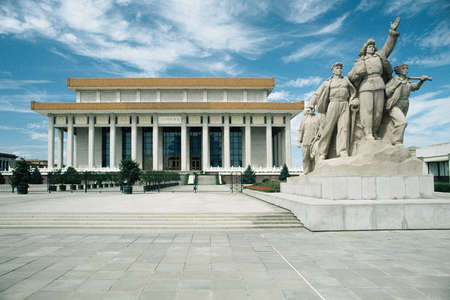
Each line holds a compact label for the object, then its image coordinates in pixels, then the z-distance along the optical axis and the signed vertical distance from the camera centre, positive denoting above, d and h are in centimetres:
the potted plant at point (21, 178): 2134 -92
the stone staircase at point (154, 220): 888 -186
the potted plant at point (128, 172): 2186 -55
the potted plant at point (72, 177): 3092 -131
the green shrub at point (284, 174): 3825 -147
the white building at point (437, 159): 3259 +30
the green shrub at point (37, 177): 3289 -138
